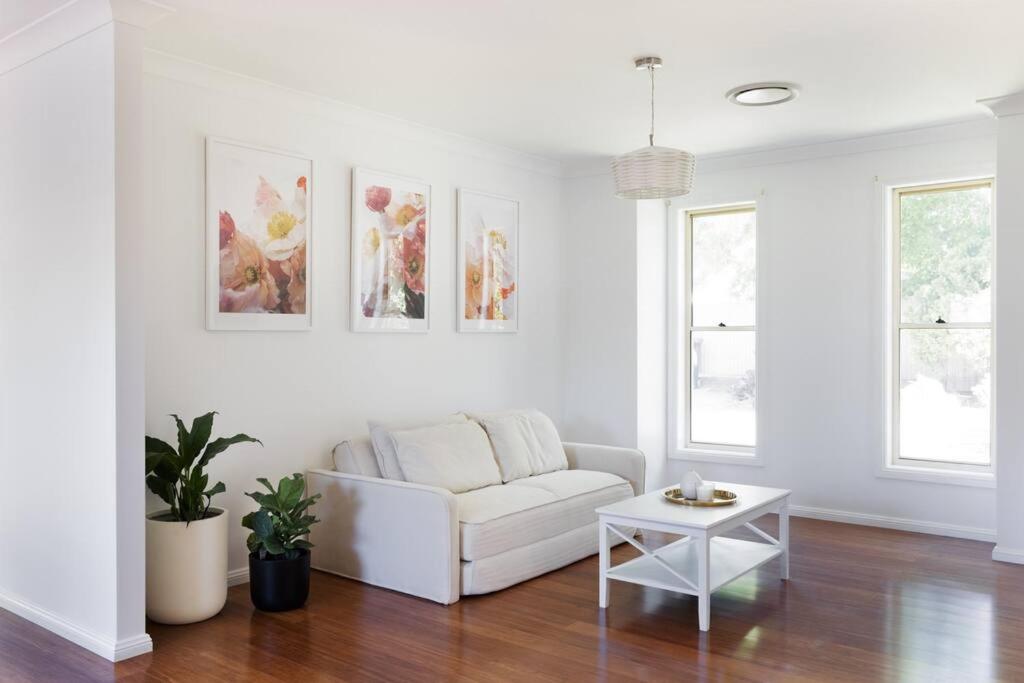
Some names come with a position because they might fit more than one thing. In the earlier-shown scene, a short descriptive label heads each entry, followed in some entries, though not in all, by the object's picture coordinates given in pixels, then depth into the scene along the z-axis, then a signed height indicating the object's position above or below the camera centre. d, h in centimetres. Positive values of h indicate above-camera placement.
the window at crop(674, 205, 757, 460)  620 +3
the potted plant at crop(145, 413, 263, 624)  358 -84
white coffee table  363 -100
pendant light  399 +82
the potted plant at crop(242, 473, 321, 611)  379 -96
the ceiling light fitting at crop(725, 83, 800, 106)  440 +132
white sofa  397 -95
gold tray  401 -77
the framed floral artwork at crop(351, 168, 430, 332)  486 +53
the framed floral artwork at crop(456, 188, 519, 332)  561 +54
